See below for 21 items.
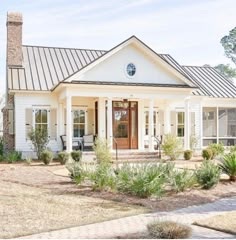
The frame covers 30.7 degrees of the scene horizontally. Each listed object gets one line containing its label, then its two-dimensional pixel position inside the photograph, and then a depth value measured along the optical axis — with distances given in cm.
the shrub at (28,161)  2056
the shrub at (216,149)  2245
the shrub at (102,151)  1898
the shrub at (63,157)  2036
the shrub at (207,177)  1276
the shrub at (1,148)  2553
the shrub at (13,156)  2164
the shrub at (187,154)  2255
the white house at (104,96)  2249
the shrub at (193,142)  2483
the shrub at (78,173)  1311
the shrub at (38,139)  2236
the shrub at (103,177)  1216
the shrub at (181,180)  1215
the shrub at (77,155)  2047
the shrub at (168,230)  709
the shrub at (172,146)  2166
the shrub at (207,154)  2181
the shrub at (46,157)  2017
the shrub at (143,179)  1128
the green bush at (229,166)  1437
